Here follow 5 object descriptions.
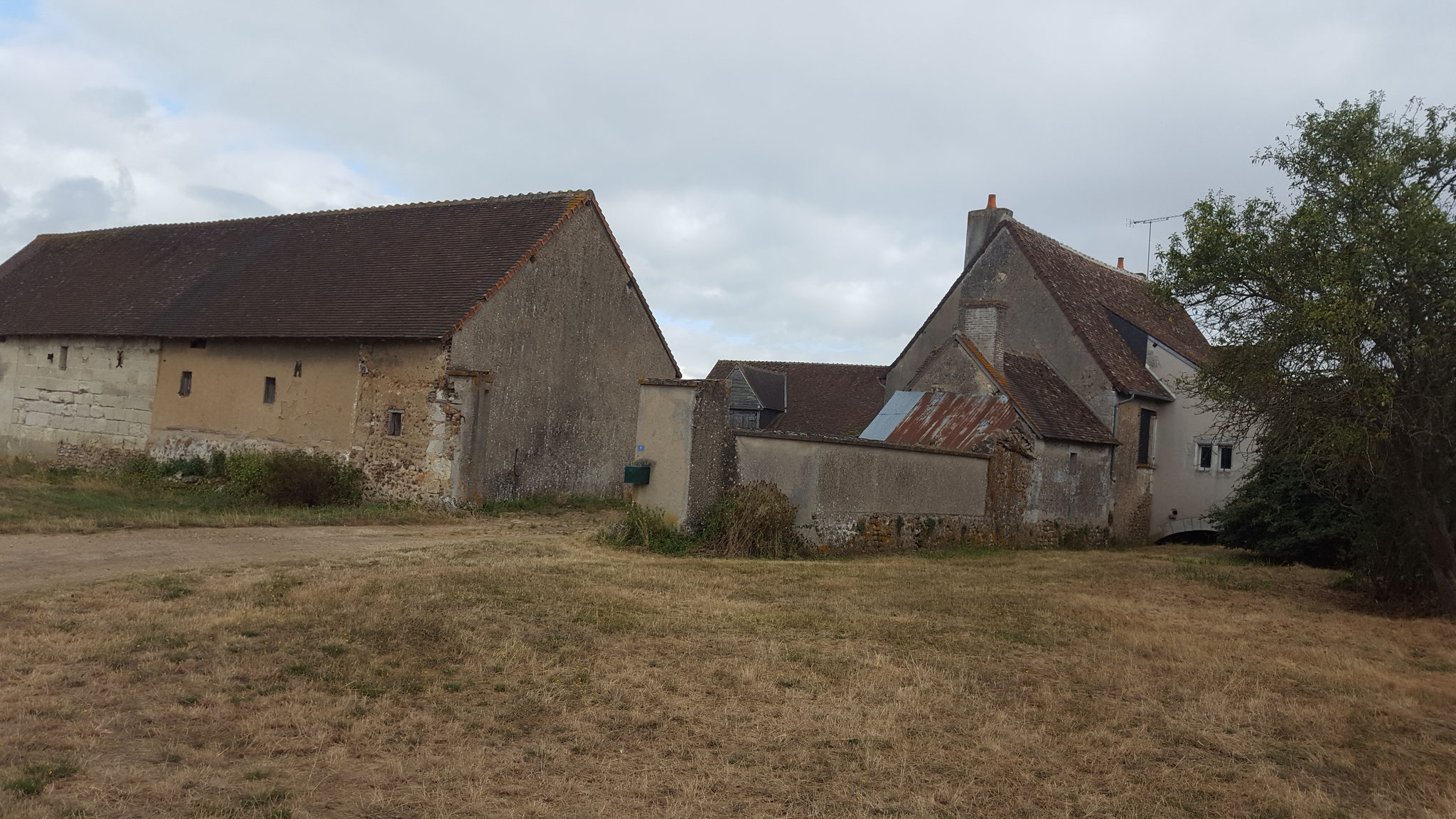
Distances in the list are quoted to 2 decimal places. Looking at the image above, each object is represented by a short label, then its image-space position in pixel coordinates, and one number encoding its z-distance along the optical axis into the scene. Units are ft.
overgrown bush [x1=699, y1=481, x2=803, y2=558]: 48.44
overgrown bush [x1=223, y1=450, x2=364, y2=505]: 60.80
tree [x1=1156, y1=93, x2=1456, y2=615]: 36.45
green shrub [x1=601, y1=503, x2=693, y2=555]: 48.06
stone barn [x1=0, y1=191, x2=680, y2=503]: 63.62
